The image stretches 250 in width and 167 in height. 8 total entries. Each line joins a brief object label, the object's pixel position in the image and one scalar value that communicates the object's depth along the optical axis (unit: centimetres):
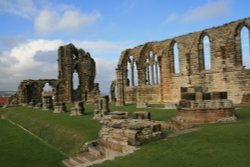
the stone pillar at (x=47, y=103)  2608
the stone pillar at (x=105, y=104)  1579
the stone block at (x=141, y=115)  1112
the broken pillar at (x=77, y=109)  1814
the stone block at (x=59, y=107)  2191
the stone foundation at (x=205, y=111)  980
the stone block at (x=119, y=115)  1054
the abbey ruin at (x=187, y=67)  1967
